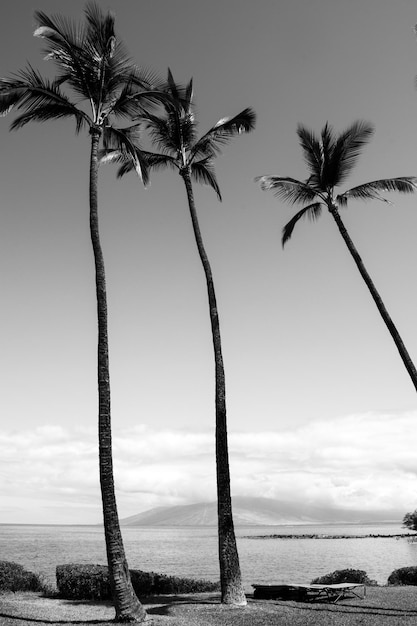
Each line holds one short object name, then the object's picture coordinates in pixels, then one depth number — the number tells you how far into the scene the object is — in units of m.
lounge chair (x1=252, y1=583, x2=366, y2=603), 18.22
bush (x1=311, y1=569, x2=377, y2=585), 23.55
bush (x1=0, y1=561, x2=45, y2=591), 19.98
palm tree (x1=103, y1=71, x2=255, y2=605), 18.80
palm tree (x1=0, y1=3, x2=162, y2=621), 15.81
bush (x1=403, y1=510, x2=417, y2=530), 106.06
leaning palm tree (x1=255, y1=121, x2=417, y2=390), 20.98
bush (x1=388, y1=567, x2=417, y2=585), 24.66
